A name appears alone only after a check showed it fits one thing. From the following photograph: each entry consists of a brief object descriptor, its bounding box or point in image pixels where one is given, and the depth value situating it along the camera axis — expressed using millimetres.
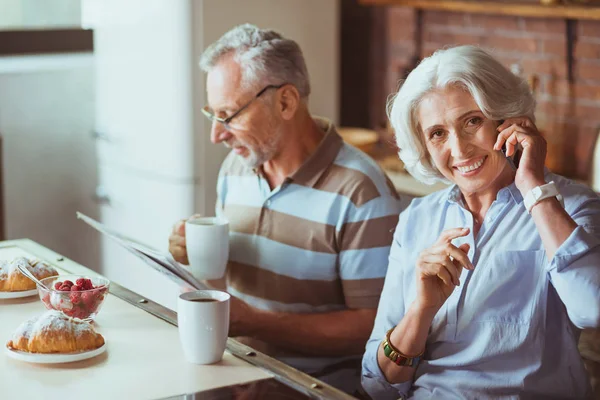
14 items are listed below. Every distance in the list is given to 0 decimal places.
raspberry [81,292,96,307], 2329
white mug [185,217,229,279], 2613
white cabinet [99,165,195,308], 3743
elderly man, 2658
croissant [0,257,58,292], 2501
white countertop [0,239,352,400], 2072
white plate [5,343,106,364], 2169
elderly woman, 2238
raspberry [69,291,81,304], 2321
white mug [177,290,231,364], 2168
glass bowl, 2326
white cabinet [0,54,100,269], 4255
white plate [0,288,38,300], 2487
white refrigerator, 3635
